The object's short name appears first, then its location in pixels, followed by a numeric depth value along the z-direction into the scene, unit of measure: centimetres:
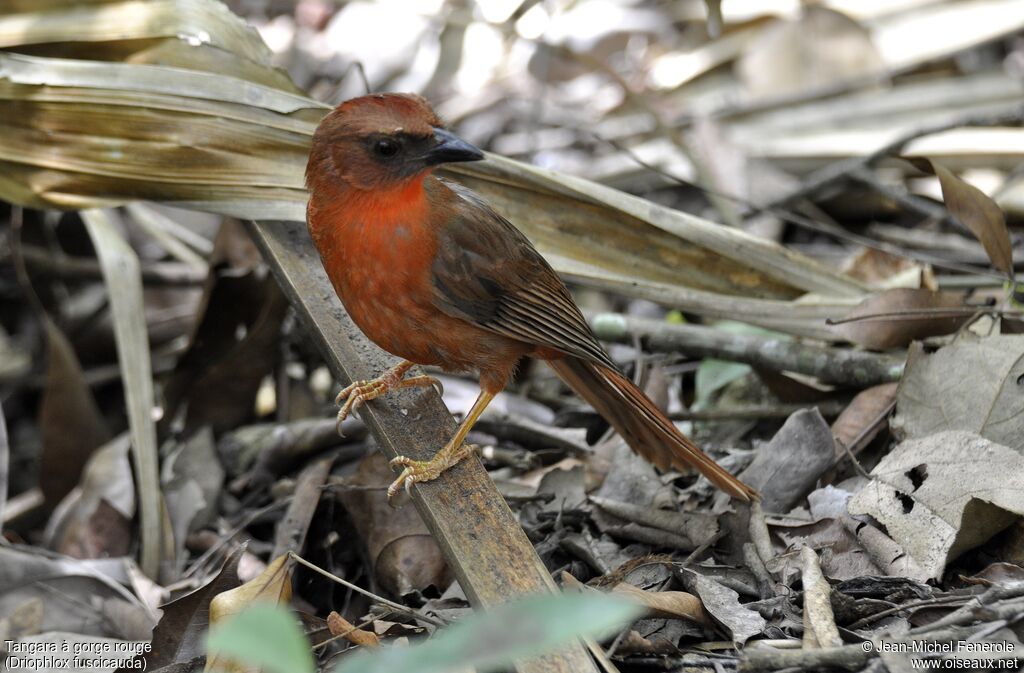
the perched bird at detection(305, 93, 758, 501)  579
